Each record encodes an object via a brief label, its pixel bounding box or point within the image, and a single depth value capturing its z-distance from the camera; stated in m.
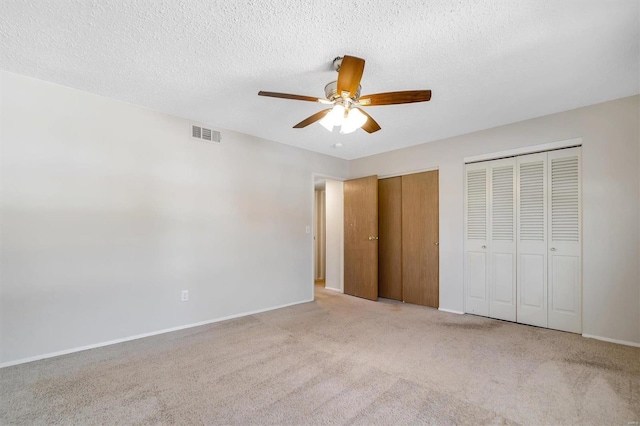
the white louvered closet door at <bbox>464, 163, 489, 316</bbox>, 3.77
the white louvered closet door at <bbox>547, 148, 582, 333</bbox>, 3.12
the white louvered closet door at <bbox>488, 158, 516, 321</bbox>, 3.56
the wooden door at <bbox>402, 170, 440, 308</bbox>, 4.25
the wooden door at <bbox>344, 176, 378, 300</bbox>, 4.69
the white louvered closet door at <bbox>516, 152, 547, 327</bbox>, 3.34
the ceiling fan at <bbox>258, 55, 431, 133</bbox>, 1.86
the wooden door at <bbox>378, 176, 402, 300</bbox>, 4.70
